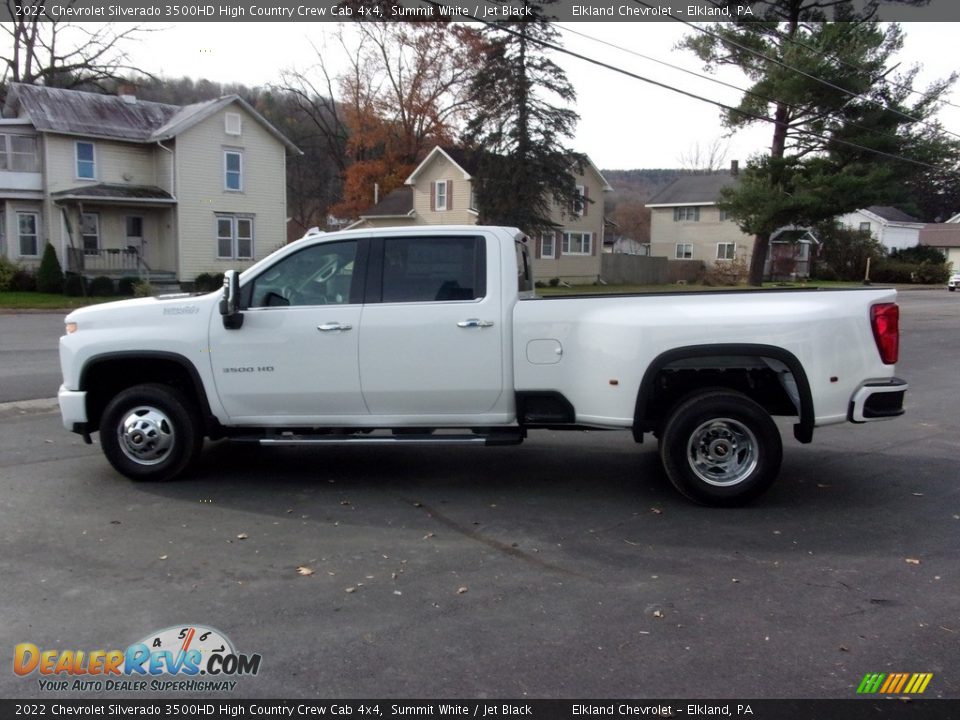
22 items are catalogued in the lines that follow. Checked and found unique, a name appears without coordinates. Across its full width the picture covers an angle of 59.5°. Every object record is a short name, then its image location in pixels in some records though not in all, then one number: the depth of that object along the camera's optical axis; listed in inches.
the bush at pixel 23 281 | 1262.3
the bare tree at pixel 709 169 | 3495.1
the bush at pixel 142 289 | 1184.8
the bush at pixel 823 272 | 2299.5
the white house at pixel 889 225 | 2888.8
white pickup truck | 234.8
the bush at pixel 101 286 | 1254.3
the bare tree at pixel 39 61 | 1743.4
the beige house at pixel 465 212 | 1876.2
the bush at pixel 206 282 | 1390.3
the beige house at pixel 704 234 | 2335.1
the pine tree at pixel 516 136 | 1540.4
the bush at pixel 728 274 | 2086.6
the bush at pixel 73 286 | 1243.2
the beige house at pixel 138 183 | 1311.5
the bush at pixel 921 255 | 2396.7
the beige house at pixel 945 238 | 2731.3
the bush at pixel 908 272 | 2268.7
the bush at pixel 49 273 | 1246.3
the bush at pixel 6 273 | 1228.5
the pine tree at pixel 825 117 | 1197.7
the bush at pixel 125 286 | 1286.9
